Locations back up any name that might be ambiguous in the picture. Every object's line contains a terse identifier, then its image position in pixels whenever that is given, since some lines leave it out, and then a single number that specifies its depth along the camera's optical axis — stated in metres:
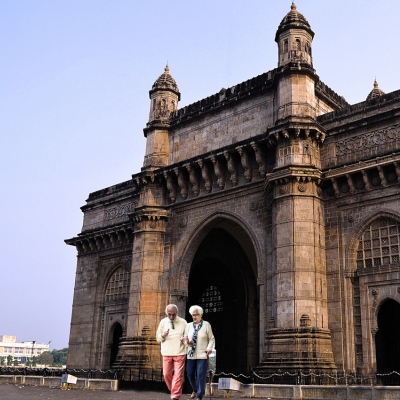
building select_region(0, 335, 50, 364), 181.71
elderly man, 9.88
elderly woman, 9.82
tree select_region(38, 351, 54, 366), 150.88
